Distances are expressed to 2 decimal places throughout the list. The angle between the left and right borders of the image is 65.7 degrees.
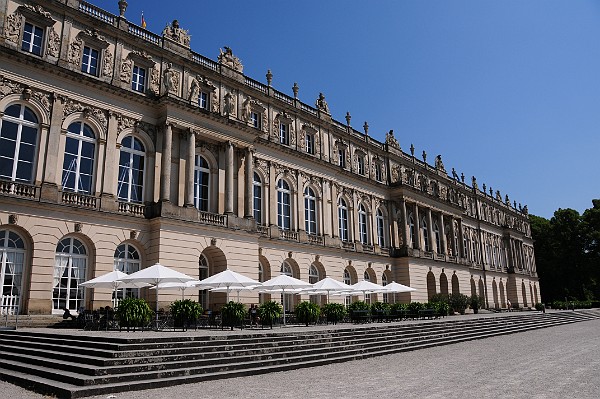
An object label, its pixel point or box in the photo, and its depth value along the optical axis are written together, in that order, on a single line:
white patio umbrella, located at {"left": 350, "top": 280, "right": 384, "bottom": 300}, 27.22
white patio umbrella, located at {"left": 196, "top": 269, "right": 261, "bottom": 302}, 19.36
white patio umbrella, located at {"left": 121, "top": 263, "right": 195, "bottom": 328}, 17.25
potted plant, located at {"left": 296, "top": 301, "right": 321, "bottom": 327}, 22.58
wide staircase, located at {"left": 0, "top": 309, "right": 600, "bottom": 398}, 9.88
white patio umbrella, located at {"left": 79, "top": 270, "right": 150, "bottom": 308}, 17.47
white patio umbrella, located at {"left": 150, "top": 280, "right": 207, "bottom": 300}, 18.34
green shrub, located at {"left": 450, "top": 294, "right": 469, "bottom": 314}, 41.03
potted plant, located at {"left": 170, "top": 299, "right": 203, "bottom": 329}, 18.25
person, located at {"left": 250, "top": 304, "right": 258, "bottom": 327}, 21.95
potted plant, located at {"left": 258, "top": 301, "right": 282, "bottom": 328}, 19.95
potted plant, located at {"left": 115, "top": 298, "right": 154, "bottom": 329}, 16.33
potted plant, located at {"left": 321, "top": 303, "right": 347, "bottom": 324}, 24.48
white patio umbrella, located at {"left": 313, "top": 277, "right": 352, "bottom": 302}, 24.47
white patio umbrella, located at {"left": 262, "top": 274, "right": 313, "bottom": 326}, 22.16
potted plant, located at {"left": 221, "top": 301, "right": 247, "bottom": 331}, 19.06
